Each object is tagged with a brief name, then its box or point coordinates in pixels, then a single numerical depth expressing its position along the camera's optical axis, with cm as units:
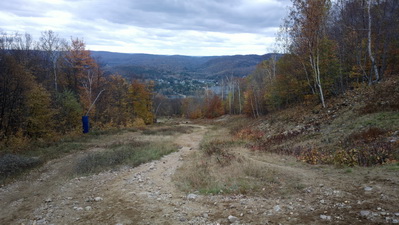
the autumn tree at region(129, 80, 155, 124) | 4932
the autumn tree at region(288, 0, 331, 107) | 1983
